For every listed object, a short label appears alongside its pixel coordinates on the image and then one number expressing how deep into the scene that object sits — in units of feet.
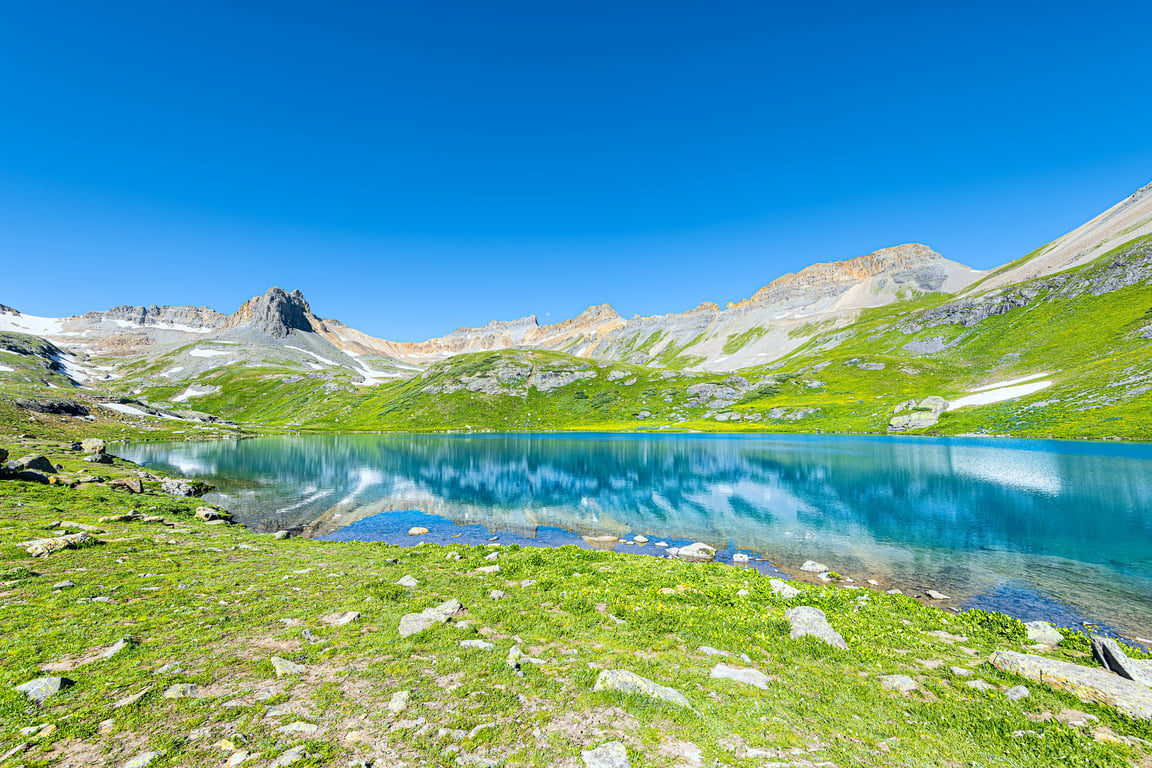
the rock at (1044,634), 51.44
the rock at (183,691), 32.99
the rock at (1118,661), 39.06
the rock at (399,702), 33.06
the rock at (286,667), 38.11
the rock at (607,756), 28.14
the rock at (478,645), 45.33
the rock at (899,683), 40.47
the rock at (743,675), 40.27
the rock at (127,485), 125.70
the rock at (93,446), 189.57
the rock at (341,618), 50.03
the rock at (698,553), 96.65
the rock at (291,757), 26.21
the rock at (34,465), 116.05
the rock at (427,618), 48.87
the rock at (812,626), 49.83
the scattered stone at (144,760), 25.17
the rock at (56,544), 65.05
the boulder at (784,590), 63.97
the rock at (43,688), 31.39
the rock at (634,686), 36.11
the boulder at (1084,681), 35.29
